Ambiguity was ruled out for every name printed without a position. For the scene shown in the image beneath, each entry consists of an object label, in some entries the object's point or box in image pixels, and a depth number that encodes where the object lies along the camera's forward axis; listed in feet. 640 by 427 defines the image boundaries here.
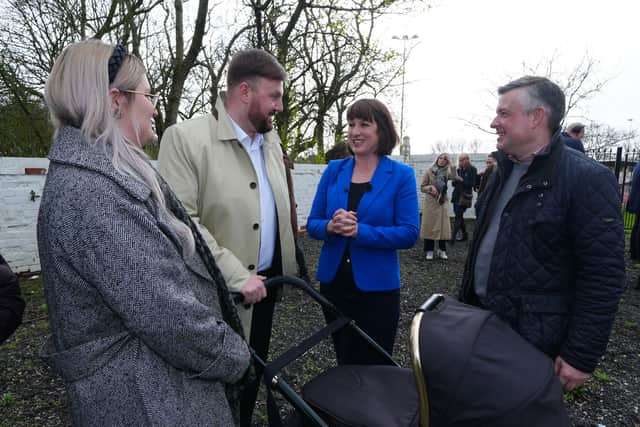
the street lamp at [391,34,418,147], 54.47
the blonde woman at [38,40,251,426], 3.75
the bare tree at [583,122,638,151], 74.59
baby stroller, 4.10
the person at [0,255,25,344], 5.20
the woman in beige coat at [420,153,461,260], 26.04
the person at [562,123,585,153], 20.53
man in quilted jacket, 5.59
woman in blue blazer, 7.83
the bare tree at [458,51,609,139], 51.88
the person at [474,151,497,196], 25.80
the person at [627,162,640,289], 20.17
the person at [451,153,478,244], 31.22
